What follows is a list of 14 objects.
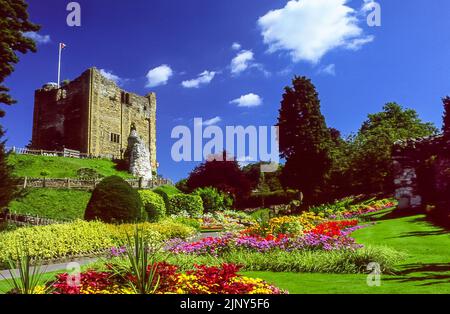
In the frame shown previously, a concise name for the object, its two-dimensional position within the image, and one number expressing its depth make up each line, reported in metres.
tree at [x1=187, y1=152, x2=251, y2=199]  46.50
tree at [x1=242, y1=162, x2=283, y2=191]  55.98
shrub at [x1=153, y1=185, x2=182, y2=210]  48.44
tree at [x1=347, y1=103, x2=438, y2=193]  35.09
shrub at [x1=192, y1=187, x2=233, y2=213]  41.72
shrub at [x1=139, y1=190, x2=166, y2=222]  27.91
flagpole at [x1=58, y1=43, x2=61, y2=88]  49.48
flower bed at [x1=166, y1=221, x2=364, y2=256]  12.41
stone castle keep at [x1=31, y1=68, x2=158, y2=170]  58.22
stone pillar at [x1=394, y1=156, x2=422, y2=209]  21.36
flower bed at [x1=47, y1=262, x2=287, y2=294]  6.89
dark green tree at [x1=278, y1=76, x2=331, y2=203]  38.38
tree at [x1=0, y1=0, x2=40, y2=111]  18.86
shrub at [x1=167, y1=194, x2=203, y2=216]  36.56
